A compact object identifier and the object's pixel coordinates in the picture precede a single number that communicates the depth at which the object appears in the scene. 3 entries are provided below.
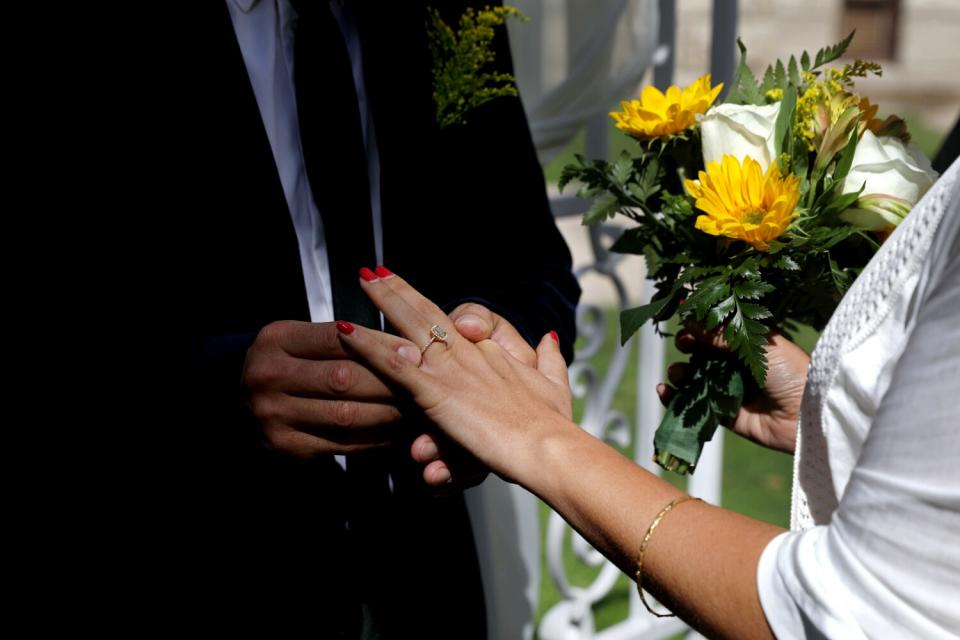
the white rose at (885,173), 1.37
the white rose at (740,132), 1.41
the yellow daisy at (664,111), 1.50
